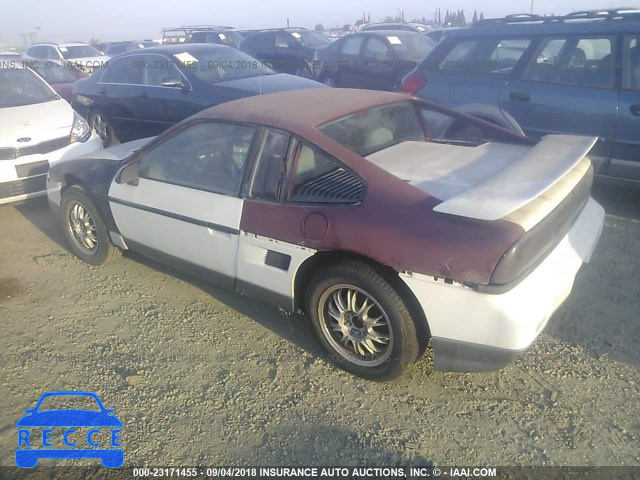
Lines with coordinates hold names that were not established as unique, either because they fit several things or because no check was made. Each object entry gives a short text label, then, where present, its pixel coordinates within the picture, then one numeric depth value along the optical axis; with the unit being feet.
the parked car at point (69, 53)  49.37
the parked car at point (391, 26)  47.74
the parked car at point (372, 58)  32.19
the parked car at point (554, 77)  15.01
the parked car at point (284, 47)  43.70
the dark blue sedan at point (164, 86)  22.22
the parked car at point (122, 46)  67.19
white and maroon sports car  7.80
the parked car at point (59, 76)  31.14
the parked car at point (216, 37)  55.57
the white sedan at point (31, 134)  17.39
